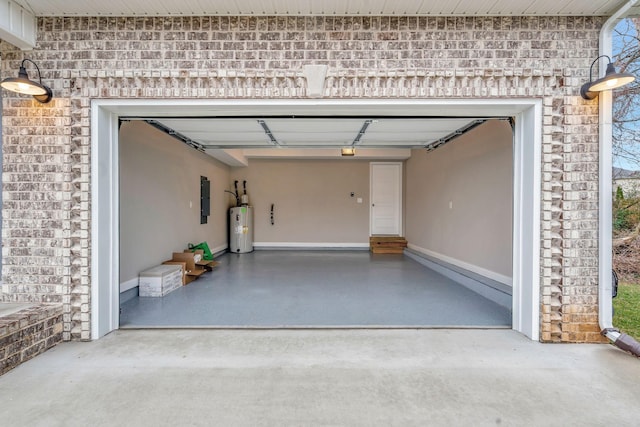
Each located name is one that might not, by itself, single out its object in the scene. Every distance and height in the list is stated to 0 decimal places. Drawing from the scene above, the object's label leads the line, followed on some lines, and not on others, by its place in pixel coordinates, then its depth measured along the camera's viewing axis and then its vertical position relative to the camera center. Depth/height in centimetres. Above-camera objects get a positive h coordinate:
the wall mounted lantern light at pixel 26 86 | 242 +98
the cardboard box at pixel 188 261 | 527 -88
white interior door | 913 +44
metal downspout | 273 +17
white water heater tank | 845 -51
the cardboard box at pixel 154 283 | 430 -101
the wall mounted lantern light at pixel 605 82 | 241 +104
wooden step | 859 -94
